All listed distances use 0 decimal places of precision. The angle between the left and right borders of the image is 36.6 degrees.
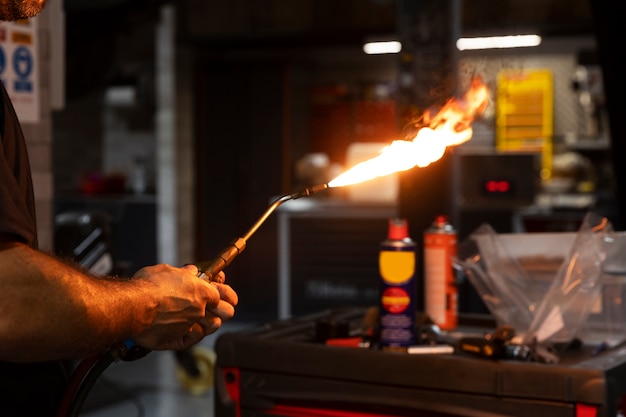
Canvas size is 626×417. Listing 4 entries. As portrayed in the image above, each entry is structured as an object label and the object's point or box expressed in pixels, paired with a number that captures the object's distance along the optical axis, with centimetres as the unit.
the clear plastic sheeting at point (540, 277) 202
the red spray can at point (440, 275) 225
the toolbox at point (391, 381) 175
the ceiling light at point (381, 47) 888
